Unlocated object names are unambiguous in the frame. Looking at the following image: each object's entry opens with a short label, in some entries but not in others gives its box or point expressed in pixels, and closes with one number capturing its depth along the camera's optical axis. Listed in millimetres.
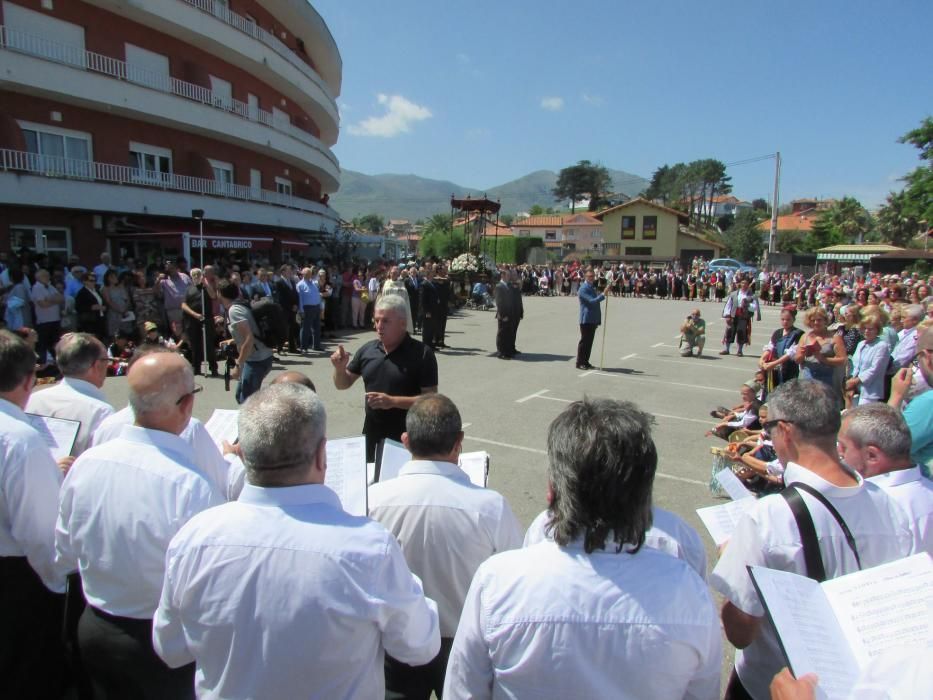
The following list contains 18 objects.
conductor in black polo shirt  4238
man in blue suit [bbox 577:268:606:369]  11859
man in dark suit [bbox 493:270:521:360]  12527
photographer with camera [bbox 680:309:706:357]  14172
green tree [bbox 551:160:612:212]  115938
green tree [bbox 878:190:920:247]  58375
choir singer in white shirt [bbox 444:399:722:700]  1450
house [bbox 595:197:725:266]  63062
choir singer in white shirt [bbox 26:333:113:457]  3057
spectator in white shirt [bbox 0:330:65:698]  2367
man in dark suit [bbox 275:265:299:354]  12547
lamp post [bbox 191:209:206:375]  10320
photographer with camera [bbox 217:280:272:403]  6270
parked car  50719
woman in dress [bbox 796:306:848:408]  7320
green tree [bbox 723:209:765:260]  73062
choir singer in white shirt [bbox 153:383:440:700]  1588
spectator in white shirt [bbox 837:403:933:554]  2449
